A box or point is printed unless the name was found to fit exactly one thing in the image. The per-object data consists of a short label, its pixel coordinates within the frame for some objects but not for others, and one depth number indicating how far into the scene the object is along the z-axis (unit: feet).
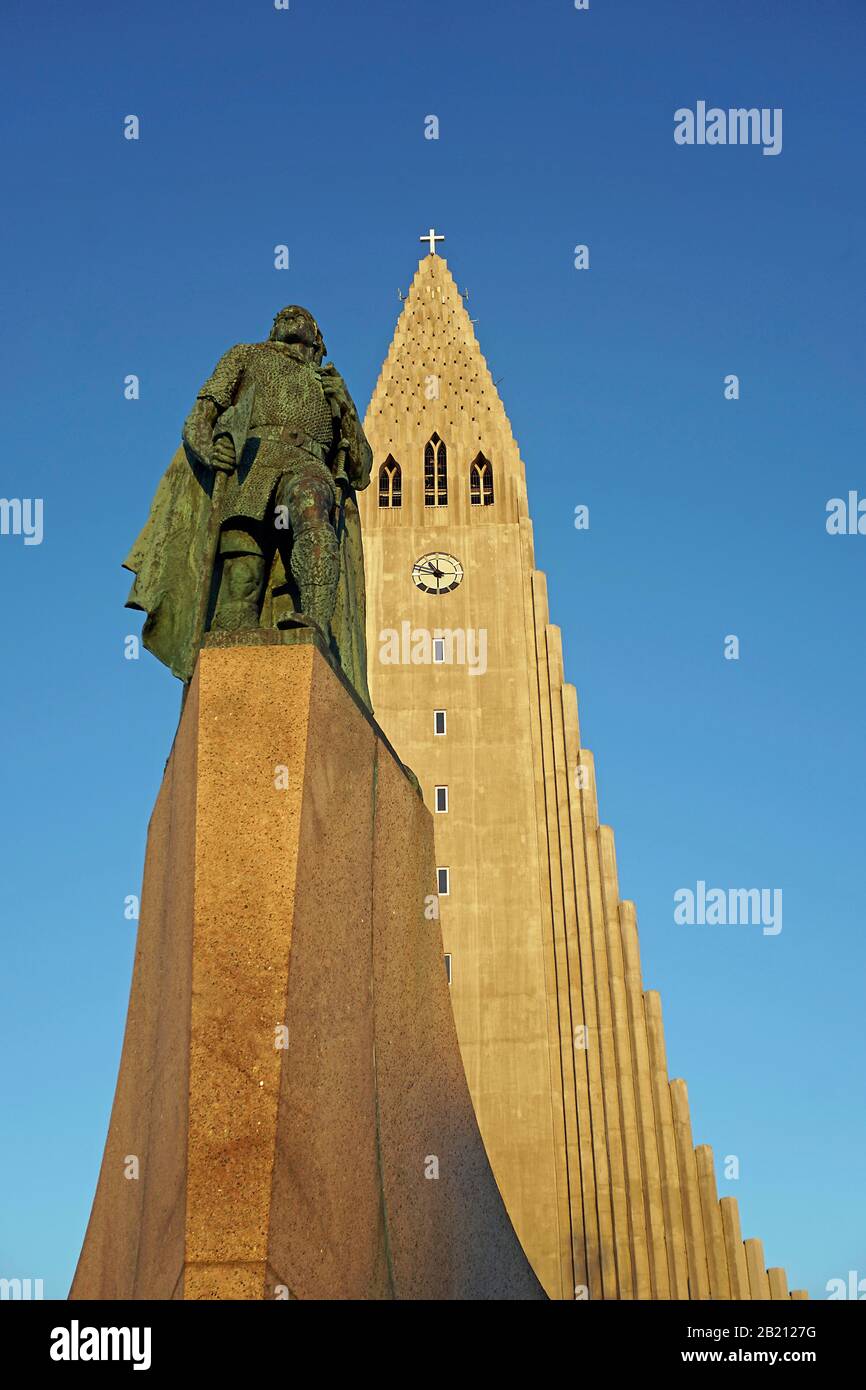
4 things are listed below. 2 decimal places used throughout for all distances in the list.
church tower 131.85
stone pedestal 26.66
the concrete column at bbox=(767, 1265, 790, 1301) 129.59
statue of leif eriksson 34.30
